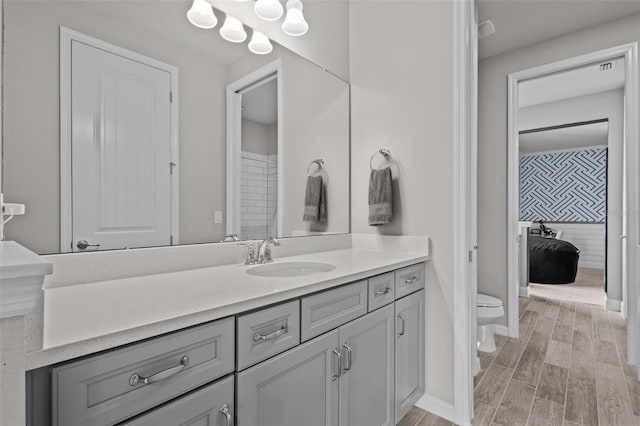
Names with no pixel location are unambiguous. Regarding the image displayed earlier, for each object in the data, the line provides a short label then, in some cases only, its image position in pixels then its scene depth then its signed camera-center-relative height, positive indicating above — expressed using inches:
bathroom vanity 24.9 -15.6
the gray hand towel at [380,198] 75.5 +3.5
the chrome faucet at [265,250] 61.4 -7.2
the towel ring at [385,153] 79.1 +14.7
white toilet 92.6 -30.0
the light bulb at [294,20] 70.2 +41.9
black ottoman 184.7 -29.1
